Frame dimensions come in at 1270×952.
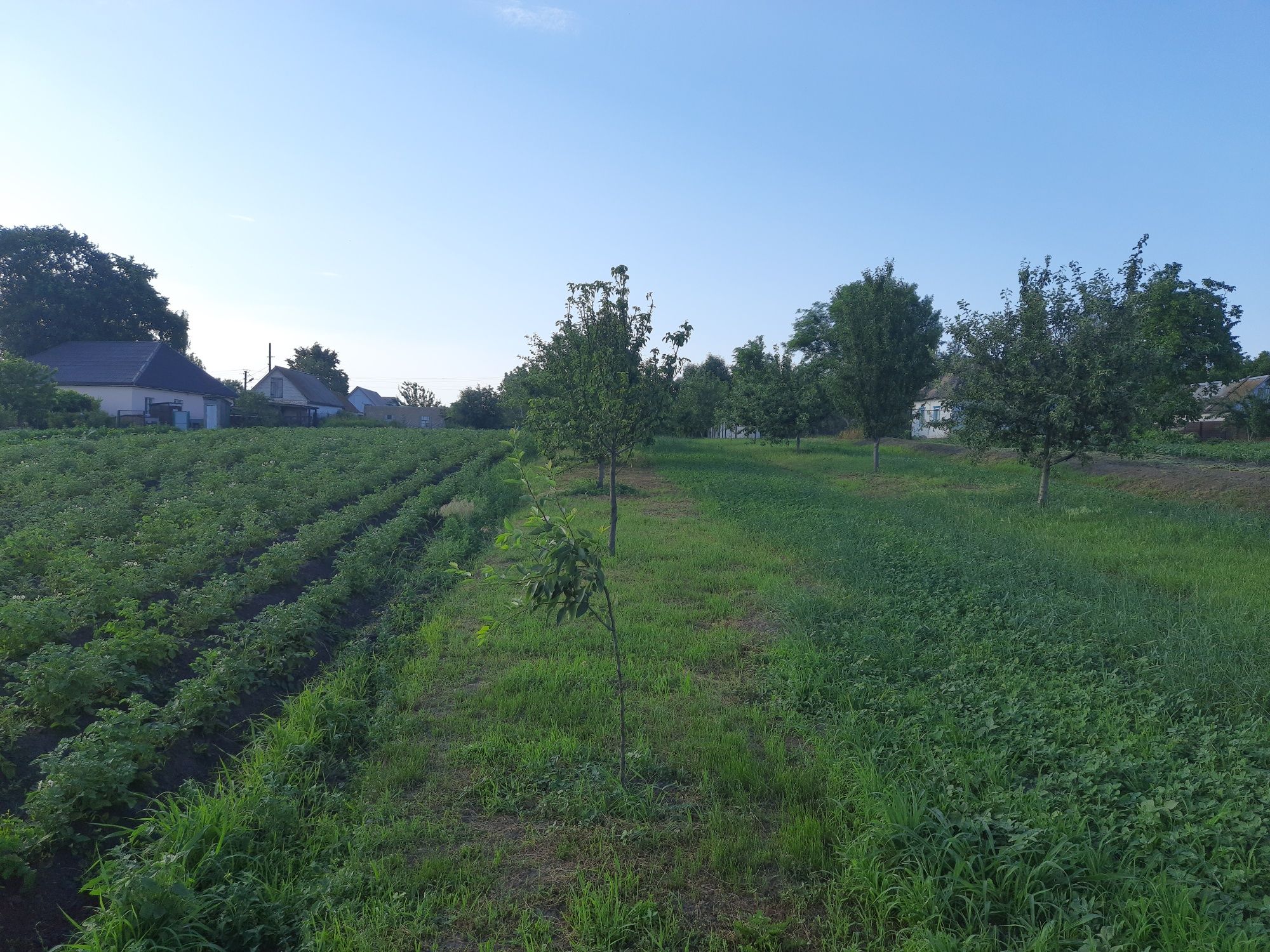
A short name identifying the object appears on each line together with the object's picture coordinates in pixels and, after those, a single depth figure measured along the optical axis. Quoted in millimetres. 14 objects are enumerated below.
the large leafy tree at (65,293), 46562
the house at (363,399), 93231
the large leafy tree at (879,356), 23812
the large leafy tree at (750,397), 33625
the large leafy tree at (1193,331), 28609
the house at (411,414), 77075
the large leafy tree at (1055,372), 13930
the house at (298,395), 60219
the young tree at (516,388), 25250
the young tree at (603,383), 11320
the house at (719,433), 57750
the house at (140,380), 39469
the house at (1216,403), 36031
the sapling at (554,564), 4082
